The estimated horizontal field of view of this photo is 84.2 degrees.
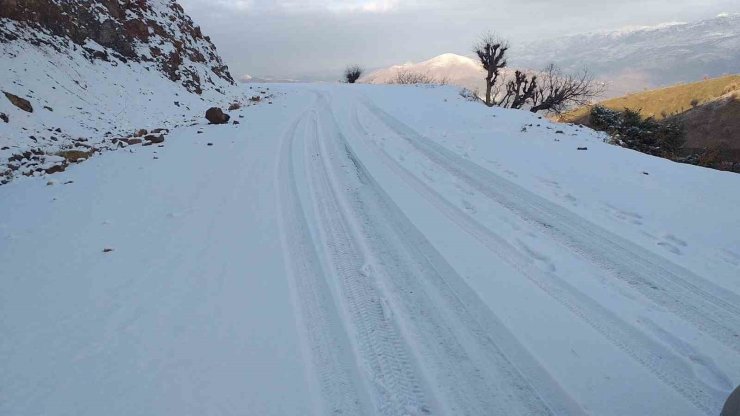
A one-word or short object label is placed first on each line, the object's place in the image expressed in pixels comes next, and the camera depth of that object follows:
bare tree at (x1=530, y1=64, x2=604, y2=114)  25.41
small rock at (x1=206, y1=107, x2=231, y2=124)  12.43
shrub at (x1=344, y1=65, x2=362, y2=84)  50.51
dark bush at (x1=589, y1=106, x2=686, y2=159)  18.70
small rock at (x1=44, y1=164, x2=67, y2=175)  7.30
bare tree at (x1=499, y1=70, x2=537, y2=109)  24.69
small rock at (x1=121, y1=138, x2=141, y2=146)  9.60
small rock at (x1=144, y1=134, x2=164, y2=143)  9.77
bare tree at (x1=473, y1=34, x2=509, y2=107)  26.02
